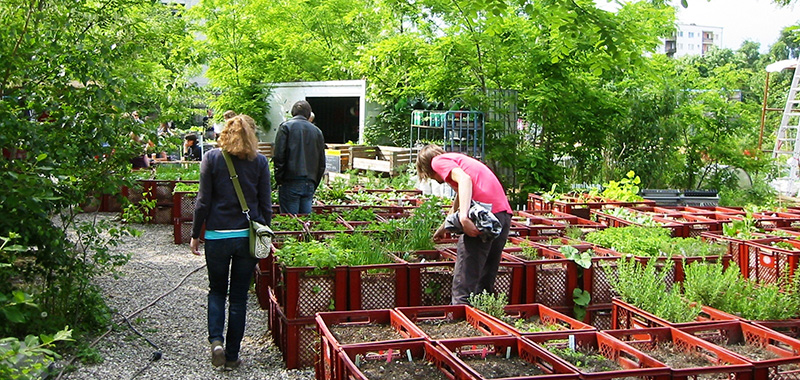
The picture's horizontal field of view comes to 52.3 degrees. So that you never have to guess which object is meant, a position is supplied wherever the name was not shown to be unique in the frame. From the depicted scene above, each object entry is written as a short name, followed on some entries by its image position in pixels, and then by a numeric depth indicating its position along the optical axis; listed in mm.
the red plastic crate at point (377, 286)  5512
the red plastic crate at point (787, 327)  4862
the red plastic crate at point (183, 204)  10438
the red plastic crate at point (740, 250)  6586
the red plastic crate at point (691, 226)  7980
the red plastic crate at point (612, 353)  3518
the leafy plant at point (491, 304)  4898
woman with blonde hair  5281
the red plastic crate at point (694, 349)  3580
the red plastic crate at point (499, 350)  3783
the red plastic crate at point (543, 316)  4512
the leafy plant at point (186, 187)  10680
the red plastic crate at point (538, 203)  10194
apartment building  155750
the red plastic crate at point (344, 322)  4289
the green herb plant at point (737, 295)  5082
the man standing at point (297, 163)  8508
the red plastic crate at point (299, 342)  5359
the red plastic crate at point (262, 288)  6969
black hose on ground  5172
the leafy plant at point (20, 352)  2777
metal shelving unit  15094
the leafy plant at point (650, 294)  4773
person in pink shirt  5400
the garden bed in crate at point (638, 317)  4693
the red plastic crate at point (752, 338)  4082
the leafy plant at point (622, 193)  10398
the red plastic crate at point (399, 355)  3648
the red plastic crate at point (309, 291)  5344
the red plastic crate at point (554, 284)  5867
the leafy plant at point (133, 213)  6926
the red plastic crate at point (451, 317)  4320
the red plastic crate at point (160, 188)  11633
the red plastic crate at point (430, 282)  5688
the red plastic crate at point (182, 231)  10500
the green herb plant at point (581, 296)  5828
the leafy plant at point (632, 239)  6477
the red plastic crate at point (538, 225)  7543
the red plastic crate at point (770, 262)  6047
